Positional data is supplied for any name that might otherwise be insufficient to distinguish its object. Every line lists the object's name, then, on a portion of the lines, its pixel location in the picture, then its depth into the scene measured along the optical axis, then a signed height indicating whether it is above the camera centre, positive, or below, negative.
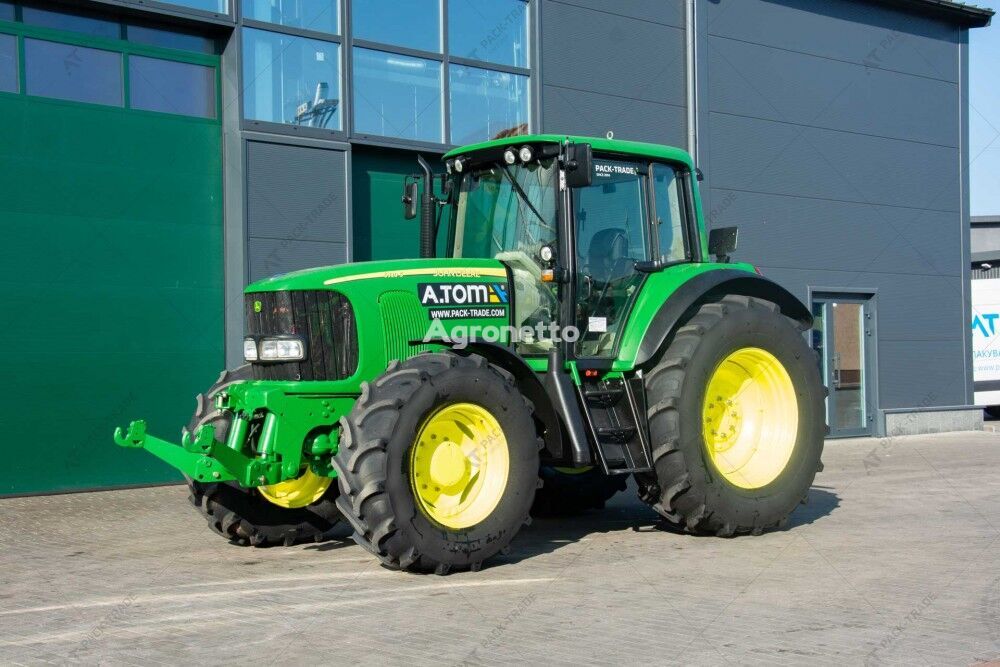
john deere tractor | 7.23 -0.24
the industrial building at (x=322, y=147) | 12.09 +2.37
